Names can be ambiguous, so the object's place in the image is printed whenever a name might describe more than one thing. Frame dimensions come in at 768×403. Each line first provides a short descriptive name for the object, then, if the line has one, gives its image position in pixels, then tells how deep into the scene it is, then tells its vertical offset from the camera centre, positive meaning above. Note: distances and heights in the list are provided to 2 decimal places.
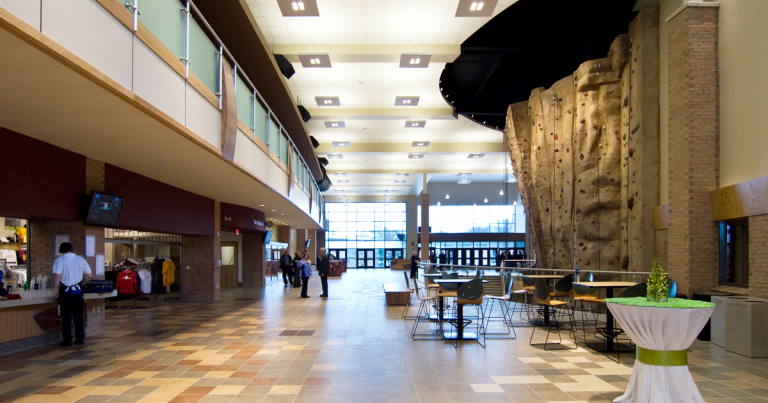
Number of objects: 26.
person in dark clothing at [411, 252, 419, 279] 23.28 -2.24
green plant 4.06 -0.55
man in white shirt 6.79 -0.93
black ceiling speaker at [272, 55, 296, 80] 11.83 +3.62
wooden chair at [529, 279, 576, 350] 7.21 -1.15
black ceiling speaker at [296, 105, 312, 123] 15.61 +3.30
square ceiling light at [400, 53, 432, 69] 11.32 +3.62
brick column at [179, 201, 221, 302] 13.15 -1.29
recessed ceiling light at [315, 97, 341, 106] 14.77 +3.49
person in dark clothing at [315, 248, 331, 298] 13.74 -1.38
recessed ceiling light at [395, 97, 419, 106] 14.48 +3.43
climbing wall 9.93 +1.36
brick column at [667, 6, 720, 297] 8.26 +1.16
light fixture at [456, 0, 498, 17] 9.15 +3.91
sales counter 6.39 -1.40
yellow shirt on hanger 13.54 -1.46
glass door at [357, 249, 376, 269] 39.06 -3.18
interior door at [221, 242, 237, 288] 18.86 -1.73
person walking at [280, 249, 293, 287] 18.47 -1.77
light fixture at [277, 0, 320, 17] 8.95 +3.82
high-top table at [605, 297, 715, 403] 3.82 -0.97
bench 11.89 -1.85
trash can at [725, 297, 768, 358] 6.24 -1.36
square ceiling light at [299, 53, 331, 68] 11.03 +3.54
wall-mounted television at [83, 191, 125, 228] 7.36 +0.13
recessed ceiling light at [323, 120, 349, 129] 16.19 +3.09
